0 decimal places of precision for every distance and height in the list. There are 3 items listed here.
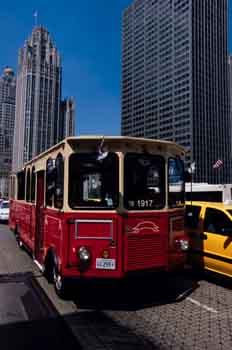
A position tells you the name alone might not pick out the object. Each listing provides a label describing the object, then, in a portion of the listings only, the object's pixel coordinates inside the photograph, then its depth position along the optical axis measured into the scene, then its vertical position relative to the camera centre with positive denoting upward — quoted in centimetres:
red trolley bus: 525 -32
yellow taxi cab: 663 -98
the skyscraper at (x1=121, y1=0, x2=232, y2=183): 10814 +4091
